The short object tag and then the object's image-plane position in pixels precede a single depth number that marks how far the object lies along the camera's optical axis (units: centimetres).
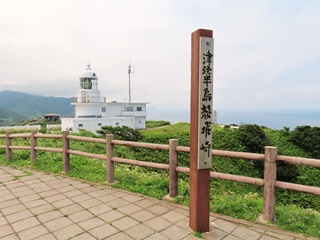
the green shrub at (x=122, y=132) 1283
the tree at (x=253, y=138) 1239
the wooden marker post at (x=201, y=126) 284
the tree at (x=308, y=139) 1399
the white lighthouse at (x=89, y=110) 2495
